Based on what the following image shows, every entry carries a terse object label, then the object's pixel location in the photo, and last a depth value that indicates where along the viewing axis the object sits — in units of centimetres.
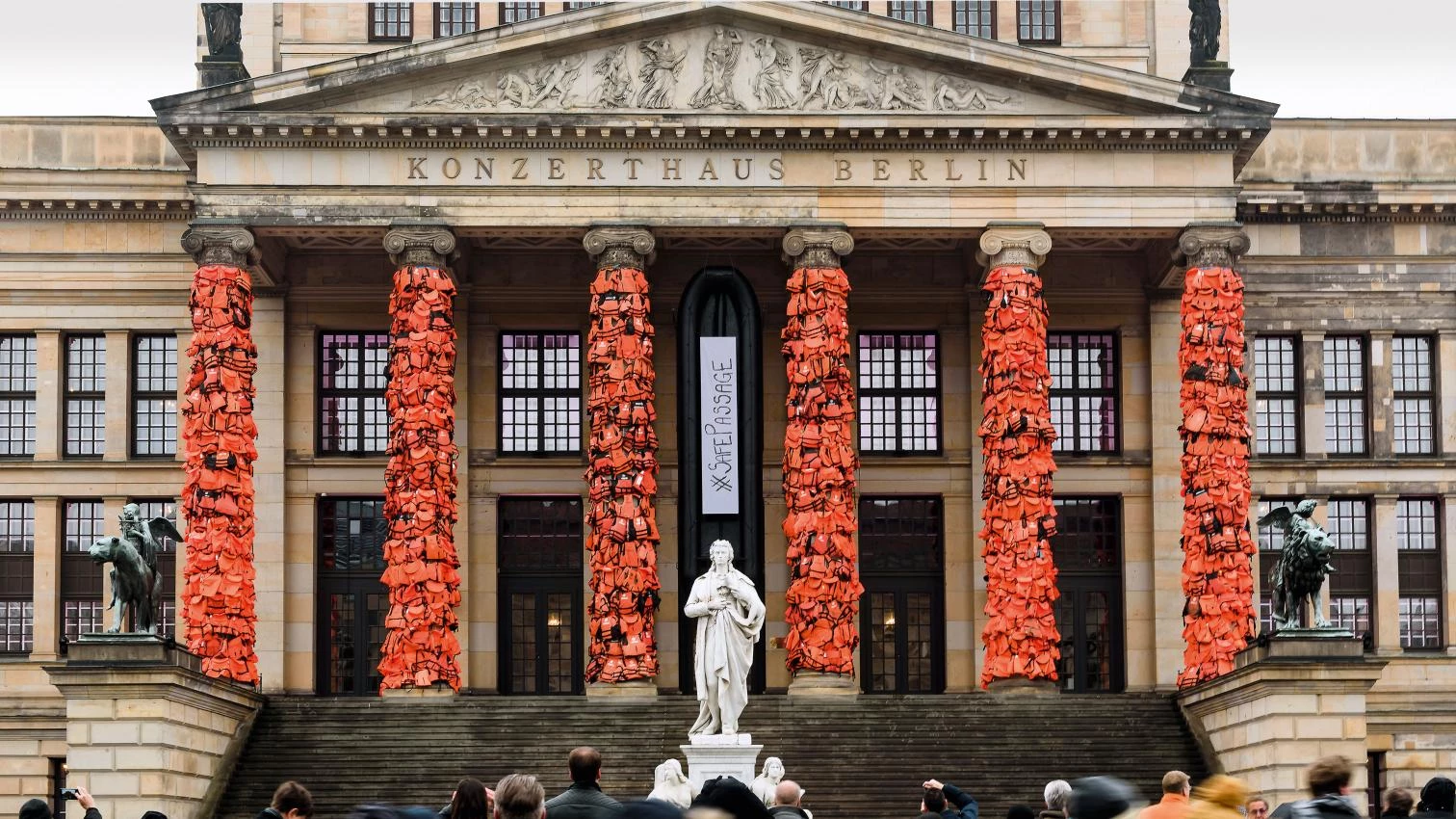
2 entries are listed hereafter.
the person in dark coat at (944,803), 2148
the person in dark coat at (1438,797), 1875
